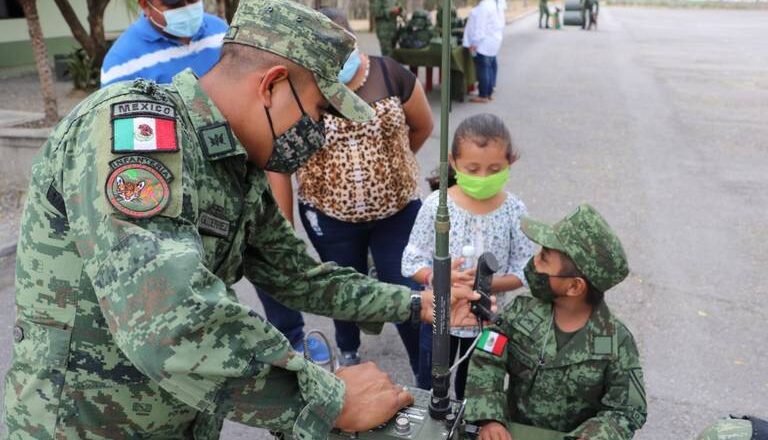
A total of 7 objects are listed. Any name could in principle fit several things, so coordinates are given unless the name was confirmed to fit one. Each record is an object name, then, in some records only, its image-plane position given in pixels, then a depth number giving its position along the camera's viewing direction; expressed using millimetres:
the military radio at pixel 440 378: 1371
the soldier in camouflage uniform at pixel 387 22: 10023
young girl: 2479
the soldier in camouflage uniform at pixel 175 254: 1117
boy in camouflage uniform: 2088
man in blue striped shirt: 2736
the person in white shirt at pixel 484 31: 9812
